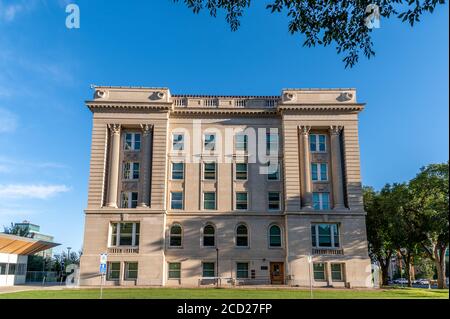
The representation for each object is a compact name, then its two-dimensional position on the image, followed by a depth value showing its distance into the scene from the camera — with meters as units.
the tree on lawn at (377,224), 44.36
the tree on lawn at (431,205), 35.56
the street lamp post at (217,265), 36.34
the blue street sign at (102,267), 21.57
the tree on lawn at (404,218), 40.69
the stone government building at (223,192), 36.59
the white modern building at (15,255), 36.62
